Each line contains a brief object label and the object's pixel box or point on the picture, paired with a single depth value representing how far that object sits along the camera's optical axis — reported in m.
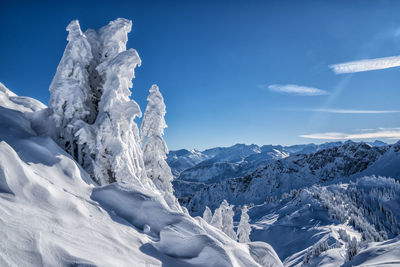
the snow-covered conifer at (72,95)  12.48
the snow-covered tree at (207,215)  36.19
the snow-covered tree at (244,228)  35.12
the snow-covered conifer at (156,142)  20.88
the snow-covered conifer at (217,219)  29.89
